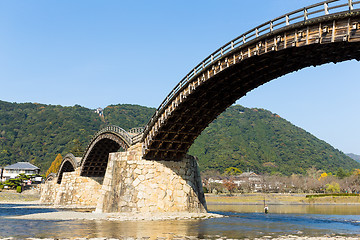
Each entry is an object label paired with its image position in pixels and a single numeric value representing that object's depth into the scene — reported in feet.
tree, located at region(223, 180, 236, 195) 379.90
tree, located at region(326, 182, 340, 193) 376.48
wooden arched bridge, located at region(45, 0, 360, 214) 69.51
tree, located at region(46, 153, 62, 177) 468.67
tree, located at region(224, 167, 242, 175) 549.70
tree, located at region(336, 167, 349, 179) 475.72
